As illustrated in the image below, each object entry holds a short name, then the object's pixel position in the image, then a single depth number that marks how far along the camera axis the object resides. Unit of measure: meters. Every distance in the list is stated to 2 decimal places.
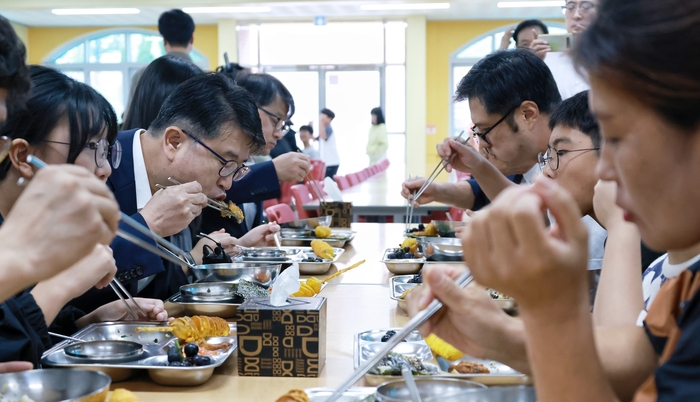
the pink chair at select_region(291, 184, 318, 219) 4.76
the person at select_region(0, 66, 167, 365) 1.51
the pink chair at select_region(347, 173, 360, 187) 7.33
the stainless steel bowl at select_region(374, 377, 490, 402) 1.17
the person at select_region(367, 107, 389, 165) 12.39
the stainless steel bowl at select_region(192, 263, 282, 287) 2.28
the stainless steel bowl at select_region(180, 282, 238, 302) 2.00
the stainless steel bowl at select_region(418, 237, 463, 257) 2.75
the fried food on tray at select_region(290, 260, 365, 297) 2.03
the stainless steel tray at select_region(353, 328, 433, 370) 1.51
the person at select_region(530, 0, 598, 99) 3.45
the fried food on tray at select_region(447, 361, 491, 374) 1.35
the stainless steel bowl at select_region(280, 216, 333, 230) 3.63
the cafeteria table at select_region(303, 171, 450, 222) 4.63
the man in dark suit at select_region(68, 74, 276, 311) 2.41
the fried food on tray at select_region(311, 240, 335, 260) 2.79
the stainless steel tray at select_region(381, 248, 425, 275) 2.60
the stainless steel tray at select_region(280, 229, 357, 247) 3.25
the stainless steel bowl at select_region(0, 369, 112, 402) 1.17
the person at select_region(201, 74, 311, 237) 3.58
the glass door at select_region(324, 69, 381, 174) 13.77
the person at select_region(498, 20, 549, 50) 4.96
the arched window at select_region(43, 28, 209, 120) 13.90
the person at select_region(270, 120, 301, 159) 5.86
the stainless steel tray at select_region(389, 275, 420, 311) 1.99
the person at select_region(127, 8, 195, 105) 4.52
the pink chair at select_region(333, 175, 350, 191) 6.69
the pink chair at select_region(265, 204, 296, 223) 4.06
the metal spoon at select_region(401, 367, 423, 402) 1.14
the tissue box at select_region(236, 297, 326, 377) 1.43
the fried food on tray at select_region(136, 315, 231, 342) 1.57
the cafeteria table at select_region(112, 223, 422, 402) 1.34
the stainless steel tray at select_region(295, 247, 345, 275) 2.63
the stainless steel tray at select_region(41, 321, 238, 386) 1.35
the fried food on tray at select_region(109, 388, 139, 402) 1.17
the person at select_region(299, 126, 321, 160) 10.70
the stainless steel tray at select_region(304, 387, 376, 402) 1.21
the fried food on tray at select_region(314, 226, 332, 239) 3.36
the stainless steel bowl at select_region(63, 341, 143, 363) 1.43
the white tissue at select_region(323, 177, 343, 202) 4.11
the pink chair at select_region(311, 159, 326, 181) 6.90
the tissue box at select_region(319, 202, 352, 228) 4.02
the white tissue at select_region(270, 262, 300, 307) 1.47
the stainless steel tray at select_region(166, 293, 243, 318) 1.88
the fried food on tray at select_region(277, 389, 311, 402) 1.14
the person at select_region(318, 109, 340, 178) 11.00
